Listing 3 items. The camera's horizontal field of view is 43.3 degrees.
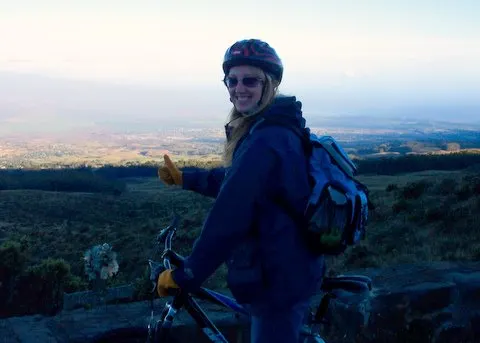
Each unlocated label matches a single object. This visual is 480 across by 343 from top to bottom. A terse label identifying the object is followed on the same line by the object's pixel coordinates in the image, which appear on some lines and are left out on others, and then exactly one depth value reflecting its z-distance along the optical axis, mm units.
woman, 2328
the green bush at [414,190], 15906
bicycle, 2516
